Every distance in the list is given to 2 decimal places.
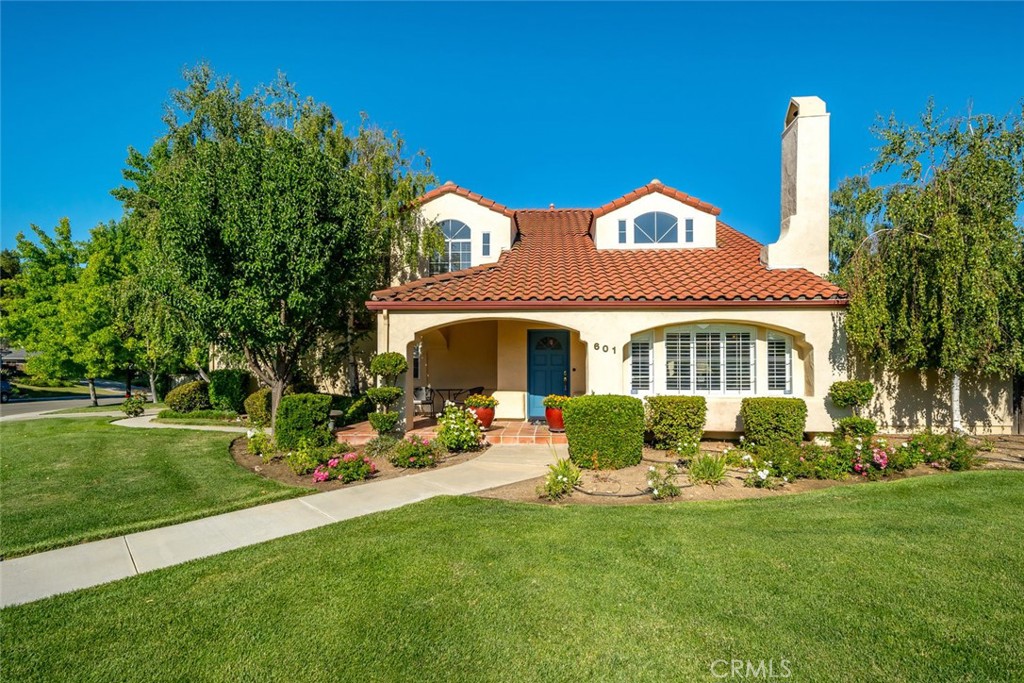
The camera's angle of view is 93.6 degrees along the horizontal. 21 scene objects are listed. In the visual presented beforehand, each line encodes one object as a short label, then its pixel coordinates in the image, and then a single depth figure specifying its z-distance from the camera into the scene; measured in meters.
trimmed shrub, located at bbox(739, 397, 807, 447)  10.06
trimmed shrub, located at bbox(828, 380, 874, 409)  10.54
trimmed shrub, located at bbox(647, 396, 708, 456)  10.43
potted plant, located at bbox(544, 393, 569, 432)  11.72
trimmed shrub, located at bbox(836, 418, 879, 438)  9.99
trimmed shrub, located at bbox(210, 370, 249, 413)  18.25
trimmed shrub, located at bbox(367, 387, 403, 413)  11.20
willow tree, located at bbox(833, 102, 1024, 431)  9.53
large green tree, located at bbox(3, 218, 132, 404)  22.58
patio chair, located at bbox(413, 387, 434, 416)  14.53
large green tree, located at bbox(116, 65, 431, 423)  11.15
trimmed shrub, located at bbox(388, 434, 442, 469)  9.16
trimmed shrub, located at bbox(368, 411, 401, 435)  11.02
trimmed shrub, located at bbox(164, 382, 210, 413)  18.78
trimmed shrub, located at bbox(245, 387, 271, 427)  14.88
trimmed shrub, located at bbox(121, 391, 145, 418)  18.30
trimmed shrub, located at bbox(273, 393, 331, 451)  10.36
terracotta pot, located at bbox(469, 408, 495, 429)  11.98
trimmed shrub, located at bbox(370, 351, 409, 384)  11.17
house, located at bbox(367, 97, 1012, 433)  11.31
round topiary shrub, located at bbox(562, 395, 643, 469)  8.89
